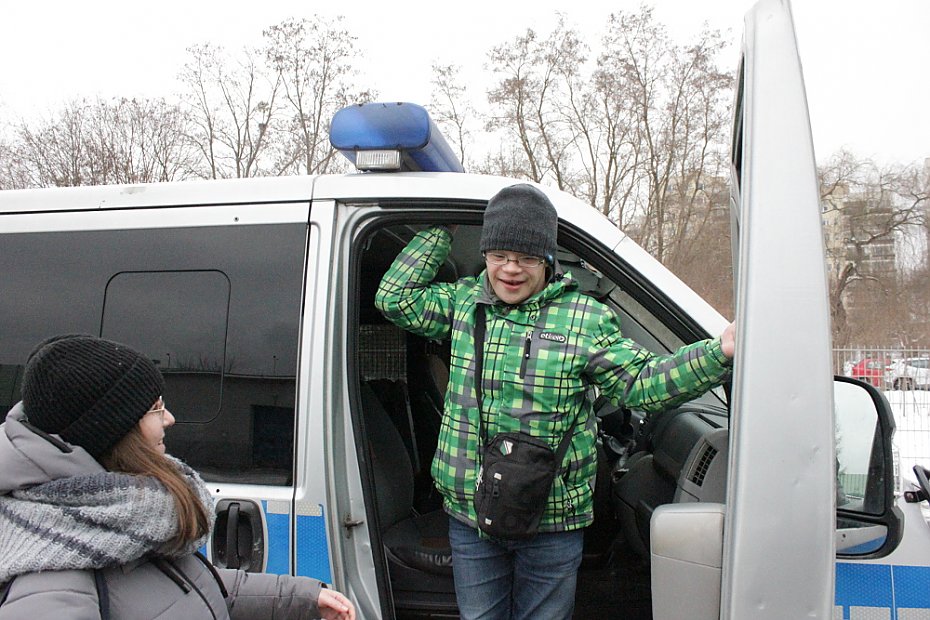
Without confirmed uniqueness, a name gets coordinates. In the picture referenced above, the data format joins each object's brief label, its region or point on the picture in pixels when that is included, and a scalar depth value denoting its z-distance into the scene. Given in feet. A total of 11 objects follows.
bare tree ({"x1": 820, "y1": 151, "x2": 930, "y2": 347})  41.04
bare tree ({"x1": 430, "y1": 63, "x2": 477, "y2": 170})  52.80
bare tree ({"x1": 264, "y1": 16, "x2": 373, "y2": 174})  50.19
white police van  4.72
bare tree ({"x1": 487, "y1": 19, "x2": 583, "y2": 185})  61.46
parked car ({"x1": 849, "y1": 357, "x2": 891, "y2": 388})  30.81
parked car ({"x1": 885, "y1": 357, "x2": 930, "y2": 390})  29.09
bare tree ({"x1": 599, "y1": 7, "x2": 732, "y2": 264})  54.19
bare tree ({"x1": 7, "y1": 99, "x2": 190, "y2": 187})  51.47
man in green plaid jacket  6.45
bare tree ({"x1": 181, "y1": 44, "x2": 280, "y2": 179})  52.26
